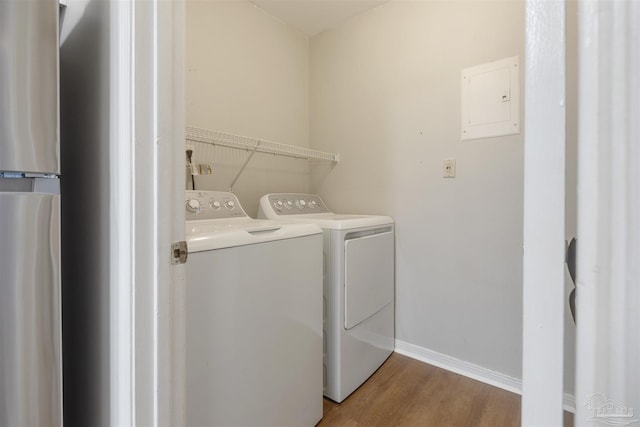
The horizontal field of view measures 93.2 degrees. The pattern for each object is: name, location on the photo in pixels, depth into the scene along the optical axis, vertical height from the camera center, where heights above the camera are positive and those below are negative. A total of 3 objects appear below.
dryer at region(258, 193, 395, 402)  1.60 -0.48
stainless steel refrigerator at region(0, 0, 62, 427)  0.67 -0.01
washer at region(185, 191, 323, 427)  0.96 -0.41
